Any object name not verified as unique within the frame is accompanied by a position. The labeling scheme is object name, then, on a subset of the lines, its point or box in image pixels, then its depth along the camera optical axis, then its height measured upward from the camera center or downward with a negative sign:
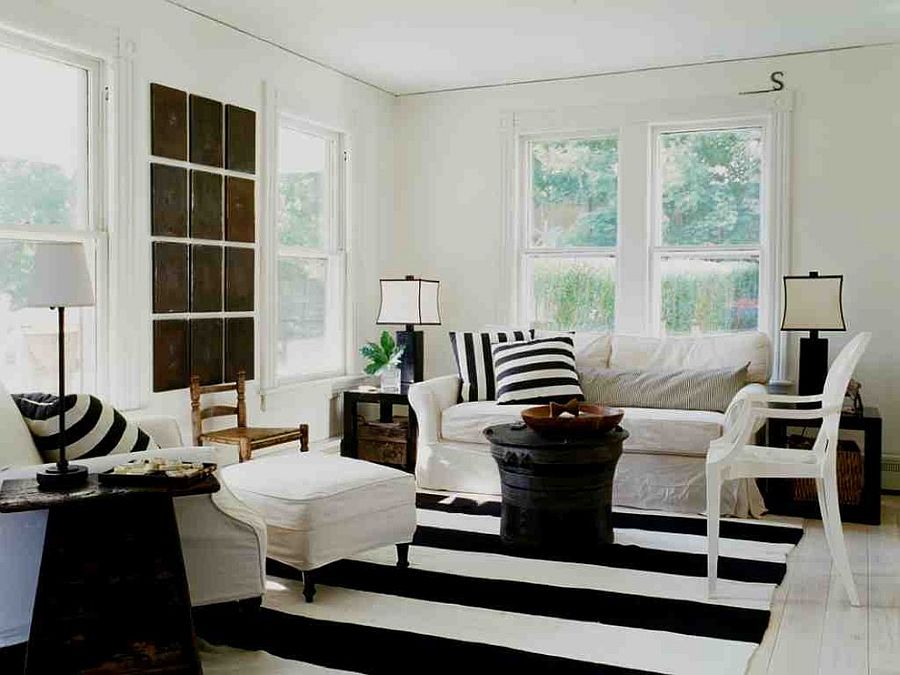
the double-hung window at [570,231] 5.87 +0.51
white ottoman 3.25 -0.71
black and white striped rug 2.80 -1.02
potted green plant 5.65 -0.31
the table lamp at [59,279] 2.64 +0.08
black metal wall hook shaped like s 5.37 +1.33
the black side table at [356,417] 5.45 -0.63
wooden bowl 3.78 -0.45
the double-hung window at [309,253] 5.40 +0.33
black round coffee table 3.77 -0.71
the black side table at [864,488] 4.47 -0.86
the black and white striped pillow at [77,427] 2.98 -0.38
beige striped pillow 4.86 -0.40
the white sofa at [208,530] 2.77 -0.67
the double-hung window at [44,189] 3.76 +0.49
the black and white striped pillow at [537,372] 5.06 -0.34
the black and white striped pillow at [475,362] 5.30 -0.30
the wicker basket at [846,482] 4.55 -0.83
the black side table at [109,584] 2.39 -0.73
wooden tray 2.50 -0.46
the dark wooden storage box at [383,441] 5.51 -0.78
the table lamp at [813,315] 4.82 -0.01
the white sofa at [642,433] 4.56 -0.62
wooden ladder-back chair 4.48 -0.61
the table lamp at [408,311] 5.63 -0.01
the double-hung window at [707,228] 5.53 +0.50
